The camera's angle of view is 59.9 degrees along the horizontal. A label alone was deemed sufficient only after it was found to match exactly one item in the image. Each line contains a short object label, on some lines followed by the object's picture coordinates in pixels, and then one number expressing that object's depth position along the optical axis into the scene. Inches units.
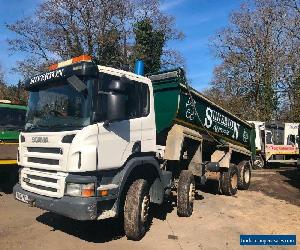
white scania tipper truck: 161.3
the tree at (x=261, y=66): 994.8
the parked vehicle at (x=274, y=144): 652.7
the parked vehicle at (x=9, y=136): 276.5
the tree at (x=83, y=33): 916.0
